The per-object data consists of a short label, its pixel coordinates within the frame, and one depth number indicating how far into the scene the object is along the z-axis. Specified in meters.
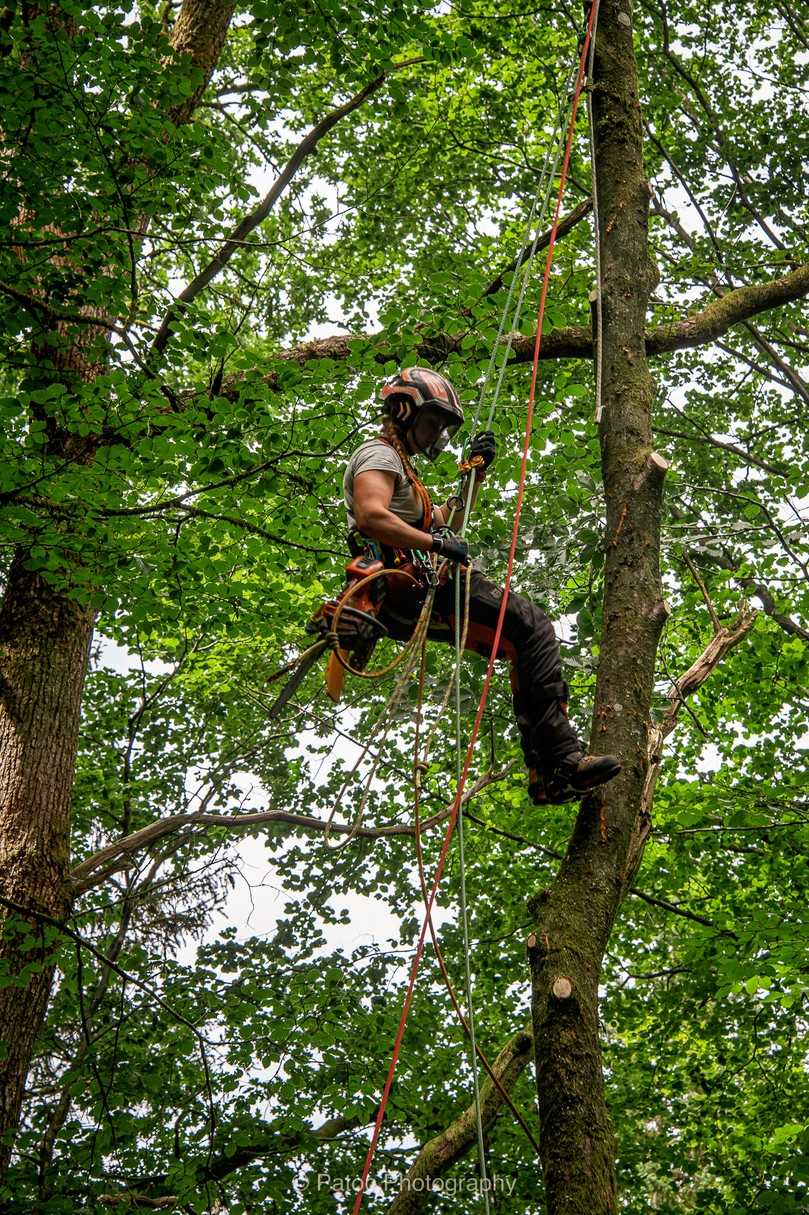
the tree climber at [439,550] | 7.55
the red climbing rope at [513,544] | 4.95
